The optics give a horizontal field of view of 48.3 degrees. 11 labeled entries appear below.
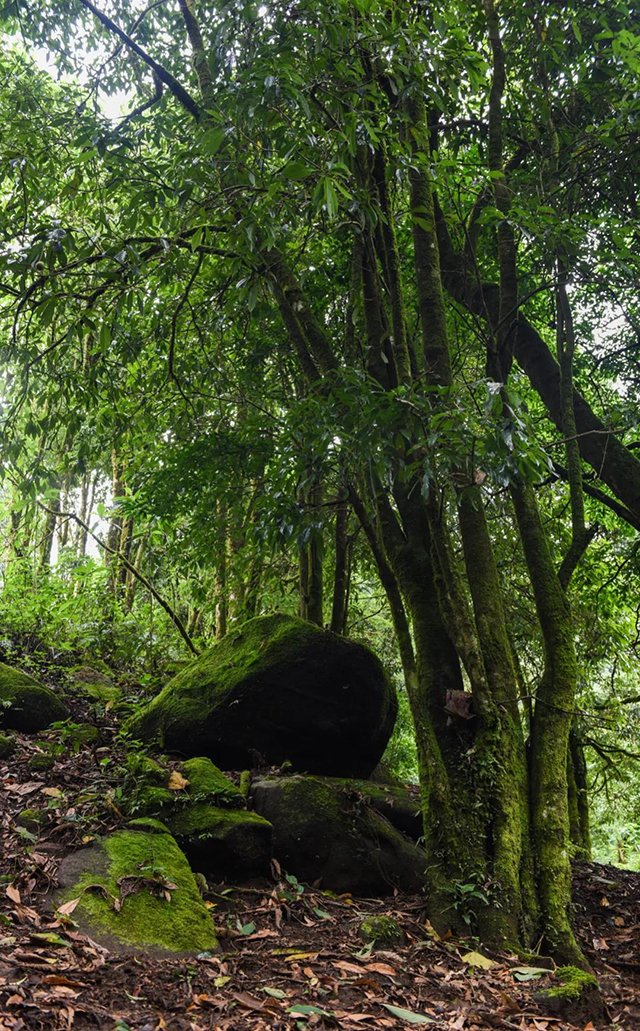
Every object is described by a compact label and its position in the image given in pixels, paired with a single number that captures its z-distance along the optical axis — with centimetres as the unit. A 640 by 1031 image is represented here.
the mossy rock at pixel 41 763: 477
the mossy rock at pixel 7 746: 499
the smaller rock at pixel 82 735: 535
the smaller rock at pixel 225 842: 411
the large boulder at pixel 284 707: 541
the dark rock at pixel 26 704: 554
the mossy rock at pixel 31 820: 392
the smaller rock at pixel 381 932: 353
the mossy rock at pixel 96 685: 674
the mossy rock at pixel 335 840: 436
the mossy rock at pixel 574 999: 298
